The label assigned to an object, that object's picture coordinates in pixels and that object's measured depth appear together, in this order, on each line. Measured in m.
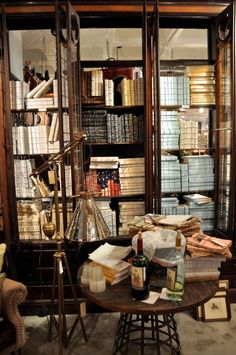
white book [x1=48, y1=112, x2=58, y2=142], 2.62
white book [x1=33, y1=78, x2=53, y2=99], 2.66
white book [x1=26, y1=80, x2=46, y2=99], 2.65
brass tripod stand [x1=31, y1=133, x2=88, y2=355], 1.78
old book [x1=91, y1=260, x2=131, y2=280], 1.74
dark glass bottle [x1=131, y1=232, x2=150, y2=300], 1.52
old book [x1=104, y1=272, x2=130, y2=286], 1.73
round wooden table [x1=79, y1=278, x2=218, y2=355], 1.47
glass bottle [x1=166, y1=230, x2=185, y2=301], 1.56
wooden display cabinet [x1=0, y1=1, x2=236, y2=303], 2.46
